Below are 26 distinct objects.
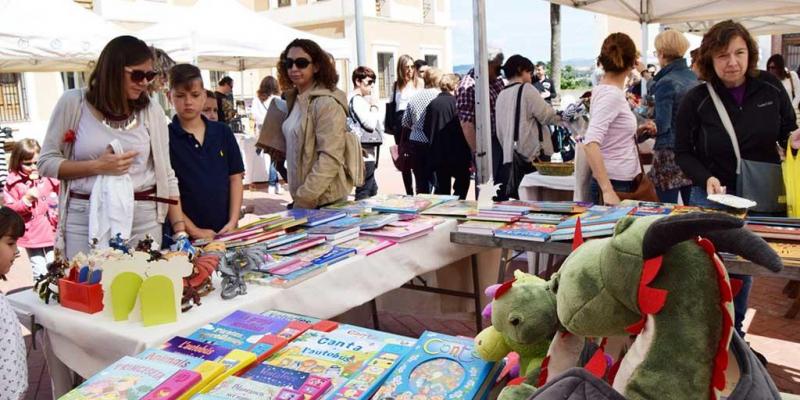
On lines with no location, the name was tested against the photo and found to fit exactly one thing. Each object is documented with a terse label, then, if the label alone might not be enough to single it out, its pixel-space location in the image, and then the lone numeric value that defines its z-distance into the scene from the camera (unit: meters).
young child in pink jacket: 4.29
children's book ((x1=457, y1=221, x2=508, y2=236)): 2.79
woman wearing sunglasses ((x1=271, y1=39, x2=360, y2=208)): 3.17
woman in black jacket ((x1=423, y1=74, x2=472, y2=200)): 5.68
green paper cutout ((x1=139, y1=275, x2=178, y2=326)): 1.76
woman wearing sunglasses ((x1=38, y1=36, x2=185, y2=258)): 2.42
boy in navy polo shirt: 2.79
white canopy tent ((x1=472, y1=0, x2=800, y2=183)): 7.23
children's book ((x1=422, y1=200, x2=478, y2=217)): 3.15
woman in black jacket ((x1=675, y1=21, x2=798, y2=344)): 2.74
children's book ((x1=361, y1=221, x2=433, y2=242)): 2.70
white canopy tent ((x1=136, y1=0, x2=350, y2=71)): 6.78
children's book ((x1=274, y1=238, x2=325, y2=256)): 2.41
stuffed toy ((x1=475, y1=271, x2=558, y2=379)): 1.32
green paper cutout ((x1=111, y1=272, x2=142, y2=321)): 1.81
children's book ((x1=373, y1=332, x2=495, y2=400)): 1.37
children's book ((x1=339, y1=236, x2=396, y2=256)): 2.52
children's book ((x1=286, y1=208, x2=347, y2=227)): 2.88
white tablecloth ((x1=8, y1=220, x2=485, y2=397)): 1.77
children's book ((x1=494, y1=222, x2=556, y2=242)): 2.63
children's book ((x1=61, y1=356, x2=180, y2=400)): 1.38
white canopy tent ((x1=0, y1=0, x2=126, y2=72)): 5.53
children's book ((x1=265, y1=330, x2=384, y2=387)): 1.49
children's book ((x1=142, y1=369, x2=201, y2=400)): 1.35
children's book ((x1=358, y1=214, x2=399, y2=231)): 2.81
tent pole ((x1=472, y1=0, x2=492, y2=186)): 4.67
